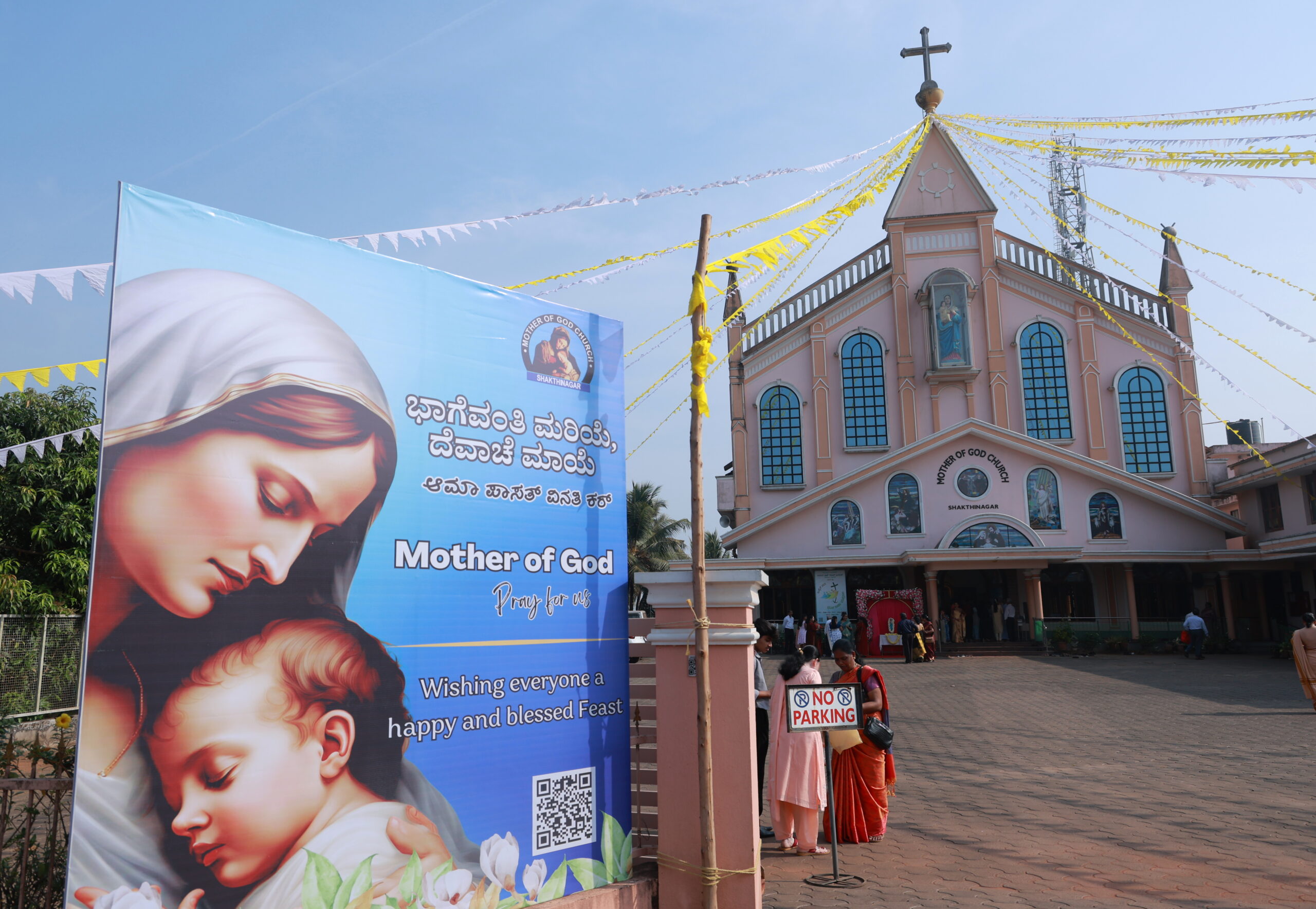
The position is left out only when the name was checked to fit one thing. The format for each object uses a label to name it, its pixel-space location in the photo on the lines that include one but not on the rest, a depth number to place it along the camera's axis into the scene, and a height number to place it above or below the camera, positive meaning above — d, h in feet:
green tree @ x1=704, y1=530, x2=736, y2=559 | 137.28 +8.56
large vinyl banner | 12.16 +0.33
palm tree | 140.70 +11.31
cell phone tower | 139.74 +63.98
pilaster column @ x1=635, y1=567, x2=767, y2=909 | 17.49 -2.51
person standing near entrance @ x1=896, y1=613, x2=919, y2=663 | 75.41 -2.95
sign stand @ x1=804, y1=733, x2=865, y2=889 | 20.39 -6.21
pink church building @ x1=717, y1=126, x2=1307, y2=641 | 86.48 +14.95
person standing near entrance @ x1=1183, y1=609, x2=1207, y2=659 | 74.84 -3.21
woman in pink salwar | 23.25 -4.51
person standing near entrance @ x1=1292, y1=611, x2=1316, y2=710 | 43.39 -3.28
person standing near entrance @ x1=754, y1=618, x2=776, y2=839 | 25.16 -2.90
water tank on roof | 116.57 +19.70
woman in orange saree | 24.48 -4.95
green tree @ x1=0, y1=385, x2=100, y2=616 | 53.26 +5.89
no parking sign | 20.31 -2.40
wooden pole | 17.11 -0.96
